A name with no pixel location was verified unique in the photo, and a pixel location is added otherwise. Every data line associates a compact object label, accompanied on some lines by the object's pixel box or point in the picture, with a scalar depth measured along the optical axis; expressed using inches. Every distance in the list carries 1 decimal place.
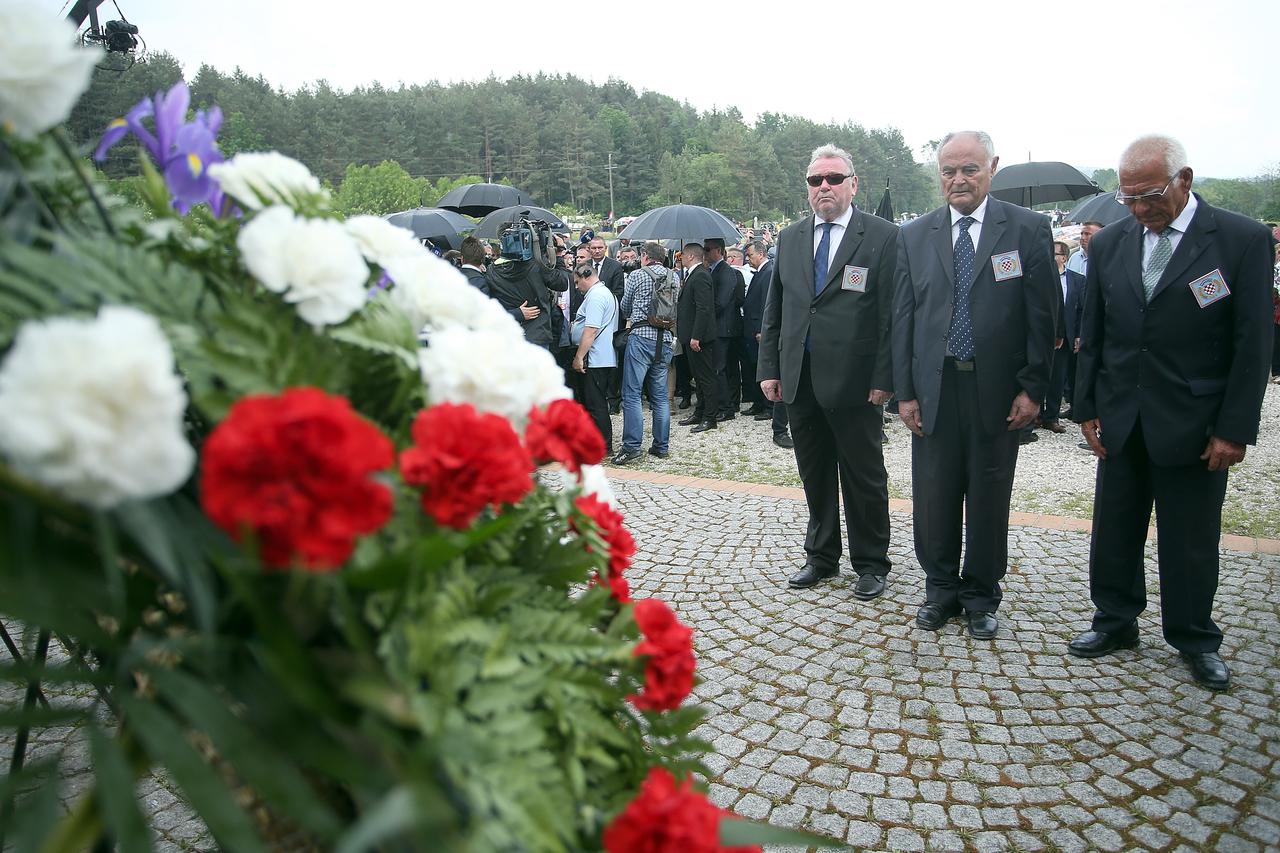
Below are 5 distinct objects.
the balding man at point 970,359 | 158.2
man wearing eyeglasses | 137.4
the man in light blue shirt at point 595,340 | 318.0
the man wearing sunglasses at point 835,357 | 180.9
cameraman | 306.8
